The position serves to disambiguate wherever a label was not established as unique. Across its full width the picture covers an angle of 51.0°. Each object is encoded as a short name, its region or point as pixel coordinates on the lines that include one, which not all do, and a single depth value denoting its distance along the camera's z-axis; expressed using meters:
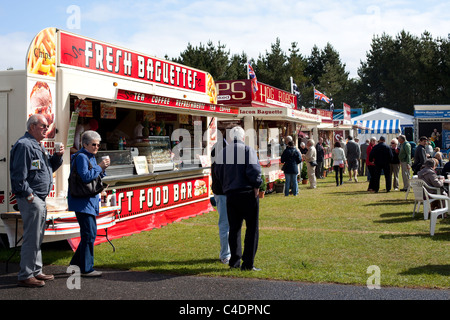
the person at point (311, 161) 16.75
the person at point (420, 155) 13.24
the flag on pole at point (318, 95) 28.78
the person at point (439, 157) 13.27
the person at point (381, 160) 15.05
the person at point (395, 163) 15.50
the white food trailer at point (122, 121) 7.09
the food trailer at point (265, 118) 15.41
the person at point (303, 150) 19.30
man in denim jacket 5.12
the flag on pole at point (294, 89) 24.74
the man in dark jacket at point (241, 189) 5.84
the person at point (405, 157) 14.82
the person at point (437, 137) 28.48
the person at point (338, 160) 17.61
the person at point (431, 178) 9.82
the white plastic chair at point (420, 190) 9.68
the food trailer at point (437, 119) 28.33
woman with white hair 5.64
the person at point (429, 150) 15.98
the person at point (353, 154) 18.55
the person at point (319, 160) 19.91
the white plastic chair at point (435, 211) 8.09
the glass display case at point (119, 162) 8.29
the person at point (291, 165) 14.35
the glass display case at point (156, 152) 9.74
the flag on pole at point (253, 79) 17.10
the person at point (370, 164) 15.54
